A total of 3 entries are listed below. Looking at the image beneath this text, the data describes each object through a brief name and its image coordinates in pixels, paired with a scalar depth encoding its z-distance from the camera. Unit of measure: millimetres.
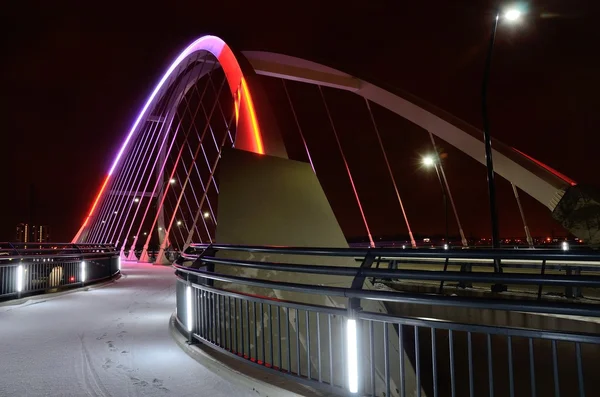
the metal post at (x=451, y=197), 21678
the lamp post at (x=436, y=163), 22150
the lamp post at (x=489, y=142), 14982
